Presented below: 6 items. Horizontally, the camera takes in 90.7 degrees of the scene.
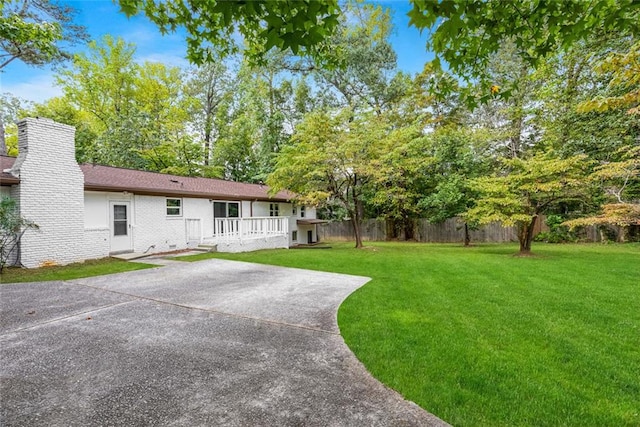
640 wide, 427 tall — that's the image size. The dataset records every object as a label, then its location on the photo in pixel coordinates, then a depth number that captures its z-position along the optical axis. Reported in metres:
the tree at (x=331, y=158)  12.91
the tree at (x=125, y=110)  20.00
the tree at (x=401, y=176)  13.79
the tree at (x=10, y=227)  7.11
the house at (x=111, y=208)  8.09
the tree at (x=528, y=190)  9.95
